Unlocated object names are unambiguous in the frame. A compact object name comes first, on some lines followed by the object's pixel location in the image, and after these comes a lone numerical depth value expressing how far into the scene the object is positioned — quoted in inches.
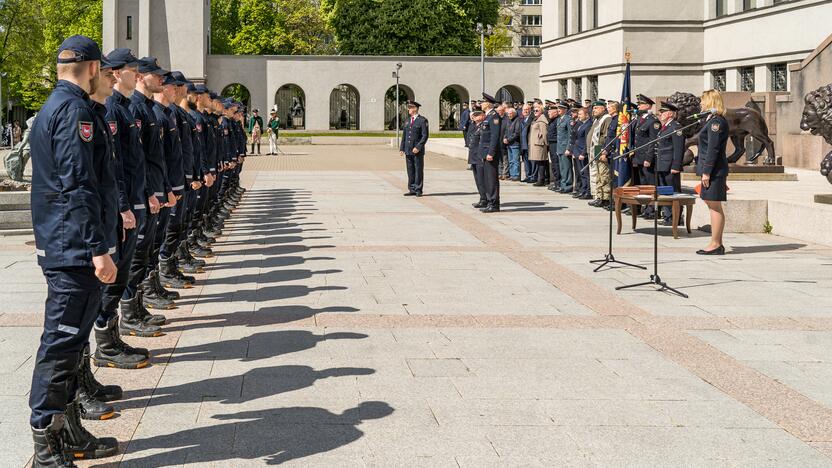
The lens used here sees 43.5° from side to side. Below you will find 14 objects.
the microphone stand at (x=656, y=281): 395.5
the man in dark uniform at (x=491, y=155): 730.2
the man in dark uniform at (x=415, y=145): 863.1
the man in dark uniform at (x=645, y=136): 667.4
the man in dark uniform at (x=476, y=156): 747.4
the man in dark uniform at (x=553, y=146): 950.4
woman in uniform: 495.2
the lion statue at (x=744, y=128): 917.2
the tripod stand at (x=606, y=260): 455.9
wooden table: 534.7
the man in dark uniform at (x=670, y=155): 631.2
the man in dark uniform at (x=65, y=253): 193.2
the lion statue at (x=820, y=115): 629.0
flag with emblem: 543.2
